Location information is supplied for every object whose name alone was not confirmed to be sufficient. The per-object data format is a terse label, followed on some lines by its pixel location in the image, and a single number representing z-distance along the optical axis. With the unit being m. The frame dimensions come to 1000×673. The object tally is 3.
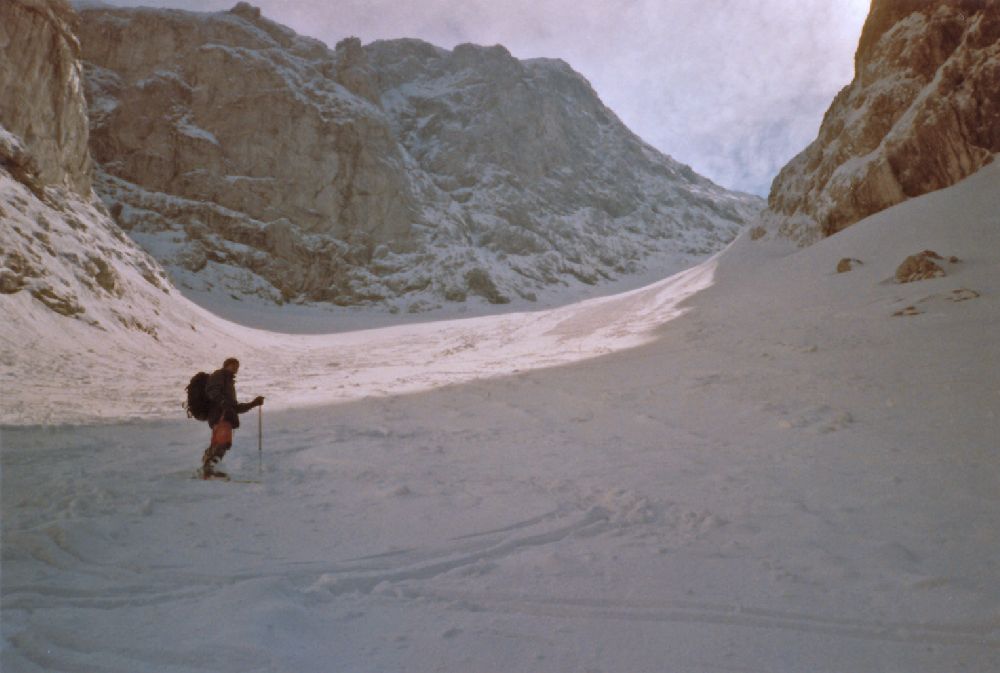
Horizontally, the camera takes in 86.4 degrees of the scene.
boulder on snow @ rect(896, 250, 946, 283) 12.21
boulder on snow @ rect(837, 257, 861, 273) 15.98
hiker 6.01
